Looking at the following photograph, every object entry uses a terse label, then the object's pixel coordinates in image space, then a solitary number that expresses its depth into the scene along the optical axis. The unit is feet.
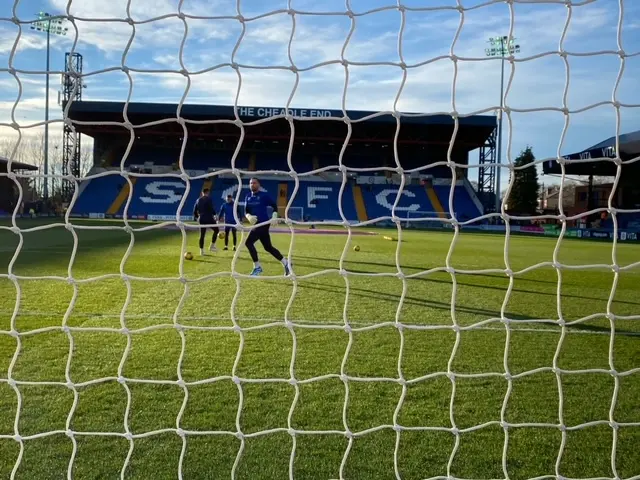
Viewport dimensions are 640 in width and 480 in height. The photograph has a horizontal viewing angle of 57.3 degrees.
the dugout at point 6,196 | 101.86
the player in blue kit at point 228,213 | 37.47
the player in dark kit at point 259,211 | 24.90
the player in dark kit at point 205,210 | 34.83
